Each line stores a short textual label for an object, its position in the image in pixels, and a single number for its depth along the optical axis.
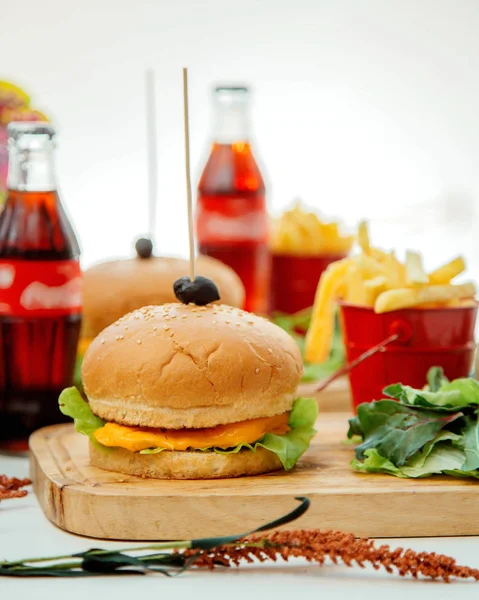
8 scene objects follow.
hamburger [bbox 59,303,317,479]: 2.70
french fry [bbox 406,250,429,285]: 3.23
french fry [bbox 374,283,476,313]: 3.25
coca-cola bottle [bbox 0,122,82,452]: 3.32
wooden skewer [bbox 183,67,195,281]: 2.83
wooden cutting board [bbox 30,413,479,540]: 2.54
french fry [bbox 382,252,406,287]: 3.31
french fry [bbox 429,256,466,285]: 3.23
